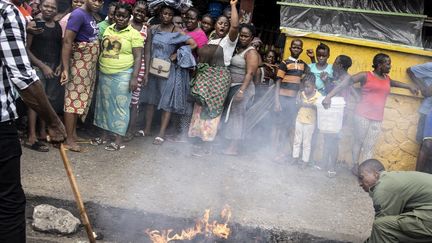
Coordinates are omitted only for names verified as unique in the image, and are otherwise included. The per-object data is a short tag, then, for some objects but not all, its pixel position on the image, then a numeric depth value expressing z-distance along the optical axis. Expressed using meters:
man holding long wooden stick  2.61
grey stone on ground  4.15
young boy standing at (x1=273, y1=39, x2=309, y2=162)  6.51
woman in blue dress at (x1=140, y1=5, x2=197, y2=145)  6.45
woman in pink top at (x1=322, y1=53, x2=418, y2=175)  6.29
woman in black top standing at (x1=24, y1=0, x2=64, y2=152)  5.58
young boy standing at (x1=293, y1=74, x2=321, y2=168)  6.34
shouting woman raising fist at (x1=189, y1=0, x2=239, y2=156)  6.29
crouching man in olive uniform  3.64
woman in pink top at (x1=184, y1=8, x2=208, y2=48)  6.62
